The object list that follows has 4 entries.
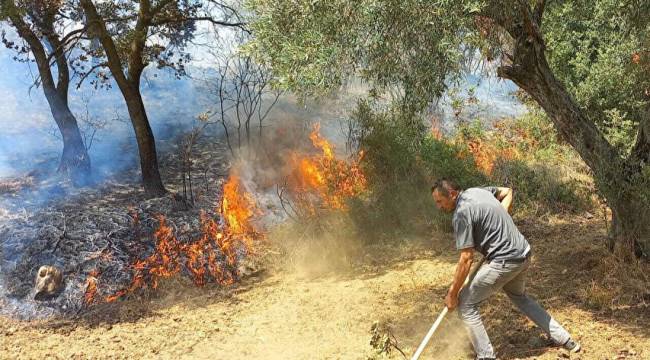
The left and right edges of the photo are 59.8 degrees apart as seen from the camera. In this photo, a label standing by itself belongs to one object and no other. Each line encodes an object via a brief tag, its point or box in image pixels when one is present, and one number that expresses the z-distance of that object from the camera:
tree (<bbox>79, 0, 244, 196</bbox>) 9.67
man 4.53
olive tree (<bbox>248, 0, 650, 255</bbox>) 5.33
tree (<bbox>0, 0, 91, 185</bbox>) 9.77
